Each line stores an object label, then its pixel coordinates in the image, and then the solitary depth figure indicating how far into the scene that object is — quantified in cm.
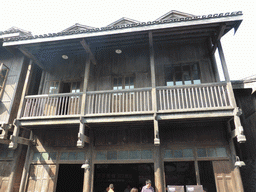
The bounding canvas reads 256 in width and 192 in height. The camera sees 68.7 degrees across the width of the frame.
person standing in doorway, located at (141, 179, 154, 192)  679
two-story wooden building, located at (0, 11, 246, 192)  757
